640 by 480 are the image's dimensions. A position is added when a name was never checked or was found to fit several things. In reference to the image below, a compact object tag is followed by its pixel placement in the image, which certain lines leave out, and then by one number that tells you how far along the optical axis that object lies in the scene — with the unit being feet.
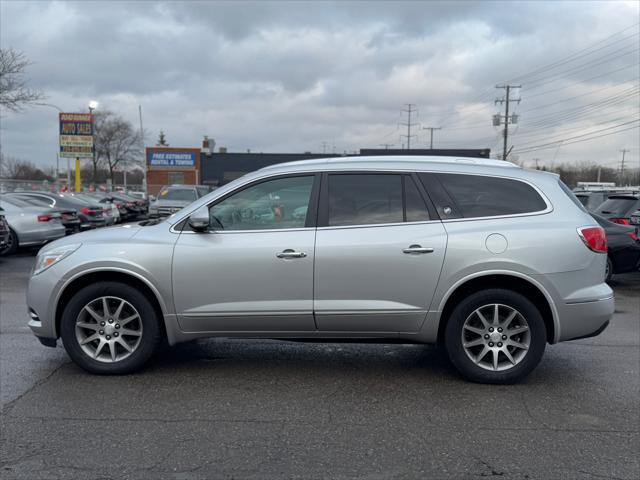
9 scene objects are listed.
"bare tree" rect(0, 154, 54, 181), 193.47
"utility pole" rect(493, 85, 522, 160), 185.80
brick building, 163.32
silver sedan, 43.91
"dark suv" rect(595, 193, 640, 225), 33.60
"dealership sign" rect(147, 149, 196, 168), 162.61
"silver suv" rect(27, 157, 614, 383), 14.62
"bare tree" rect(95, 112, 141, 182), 218.38
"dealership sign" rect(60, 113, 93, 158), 104.06
